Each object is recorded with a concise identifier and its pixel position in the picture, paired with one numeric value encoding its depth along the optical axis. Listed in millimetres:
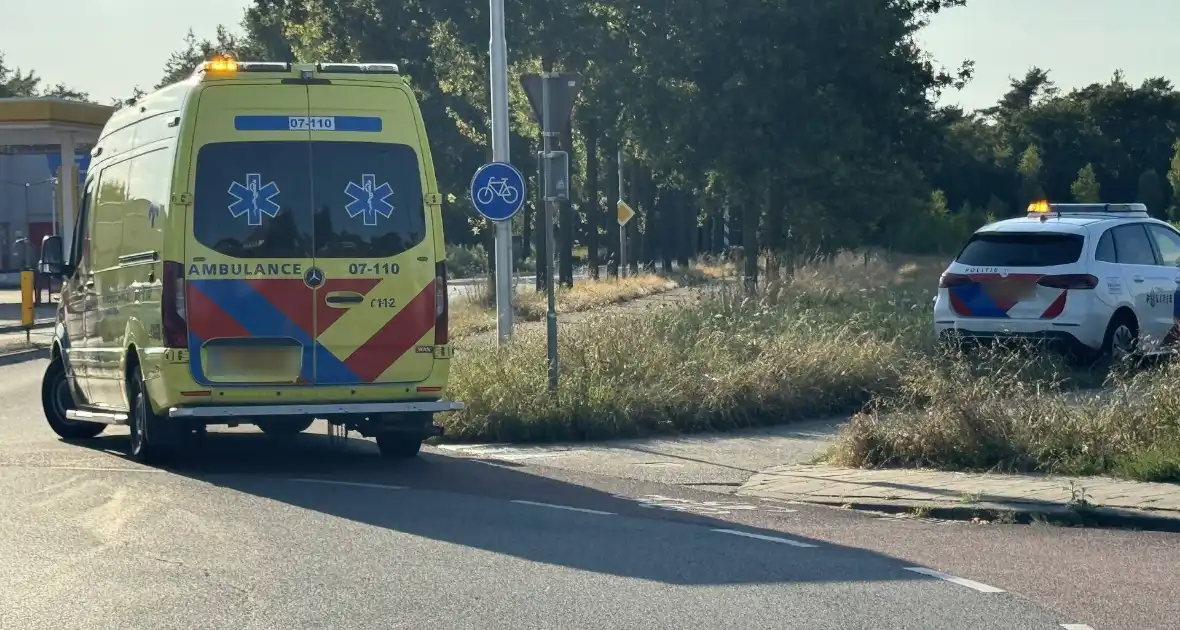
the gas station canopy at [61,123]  34812
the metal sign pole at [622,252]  50656
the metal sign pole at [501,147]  17609
